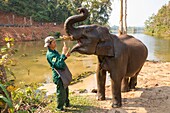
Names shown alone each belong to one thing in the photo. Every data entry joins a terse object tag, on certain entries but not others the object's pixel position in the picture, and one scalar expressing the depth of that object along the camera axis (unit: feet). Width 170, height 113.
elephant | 13.79
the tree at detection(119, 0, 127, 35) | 43.01
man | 13.24
